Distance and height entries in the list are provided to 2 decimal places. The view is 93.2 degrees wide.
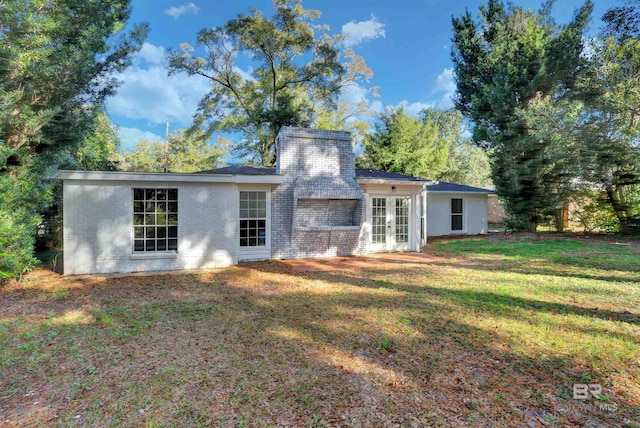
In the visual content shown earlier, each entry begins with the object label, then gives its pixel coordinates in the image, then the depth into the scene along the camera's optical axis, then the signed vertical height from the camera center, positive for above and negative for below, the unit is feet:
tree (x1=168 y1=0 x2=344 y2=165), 64.54 +33.35
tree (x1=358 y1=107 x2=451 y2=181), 72.28 +16.67
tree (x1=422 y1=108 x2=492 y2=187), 100.63 +21.33
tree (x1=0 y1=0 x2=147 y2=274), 20.72 +9.99
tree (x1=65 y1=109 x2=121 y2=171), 46.88 +11.01
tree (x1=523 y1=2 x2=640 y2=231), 23.75 +9.12
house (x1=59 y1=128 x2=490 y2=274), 24.91 +0.32
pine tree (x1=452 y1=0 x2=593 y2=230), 48.47 +22.06
